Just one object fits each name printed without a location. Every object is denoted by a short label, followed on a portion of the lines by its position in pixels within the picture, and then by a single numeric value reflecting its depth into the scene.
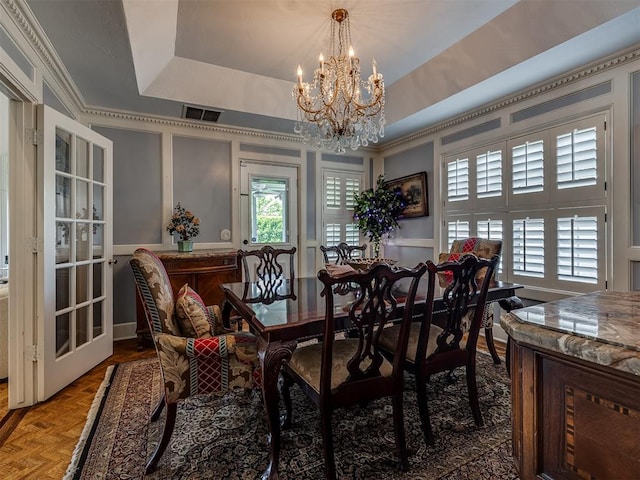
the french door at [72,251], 2.29
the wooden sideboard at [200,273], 3.22
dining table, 1.45
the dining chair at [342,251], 3.50
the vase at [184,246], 3.58
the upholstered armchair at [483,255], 2.58
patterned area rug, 1.55
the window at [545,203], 2.68
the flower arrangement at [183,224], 3.61
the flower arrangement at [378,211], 4.50
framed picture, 4.31
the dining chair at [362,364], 1.41
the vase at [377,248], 4.62
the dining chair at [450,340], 1.68
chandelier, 2.52
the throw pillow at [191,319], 1.76
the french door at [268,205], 4.21
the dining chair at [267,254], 2.89
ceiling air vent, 3.48
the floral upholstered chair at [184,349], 1.58
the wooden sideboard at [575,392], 0.62
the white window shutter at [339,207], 4.75
